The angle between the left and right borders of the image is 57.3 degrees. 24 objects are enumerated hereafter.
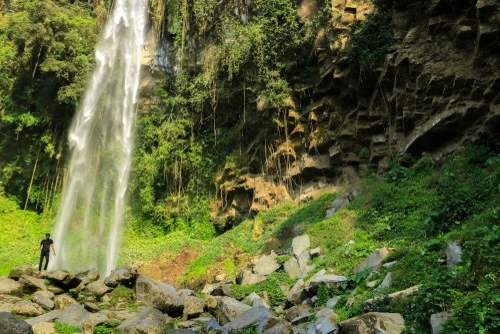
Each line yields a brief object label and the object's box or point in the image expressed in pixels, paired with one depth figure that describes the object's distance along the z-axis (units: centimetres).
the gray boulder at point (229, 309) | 876
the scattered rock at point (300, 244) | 1286
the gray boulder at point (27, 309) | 973
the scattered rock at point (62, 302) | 1039
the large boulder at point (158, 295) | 997
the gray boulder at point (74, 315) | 906
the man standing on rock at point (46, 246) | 1405
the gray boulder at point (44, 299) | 1041
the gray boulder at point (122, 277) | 1167
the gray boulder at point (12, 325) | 720
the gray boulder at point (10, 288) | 1116
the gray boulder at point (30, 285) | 1136
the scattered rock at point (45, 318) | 897
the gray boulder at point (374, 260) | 886
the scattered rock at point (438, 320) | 496
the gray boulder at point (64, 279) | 1174
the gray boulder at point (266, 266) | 1272
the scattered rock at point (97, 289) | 1130
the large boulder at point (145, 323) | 775
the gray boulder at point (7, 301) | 998
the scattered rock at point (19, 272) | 1217
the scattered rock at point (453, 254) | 605
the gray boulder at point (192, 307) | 983
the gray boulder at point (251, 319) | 734
